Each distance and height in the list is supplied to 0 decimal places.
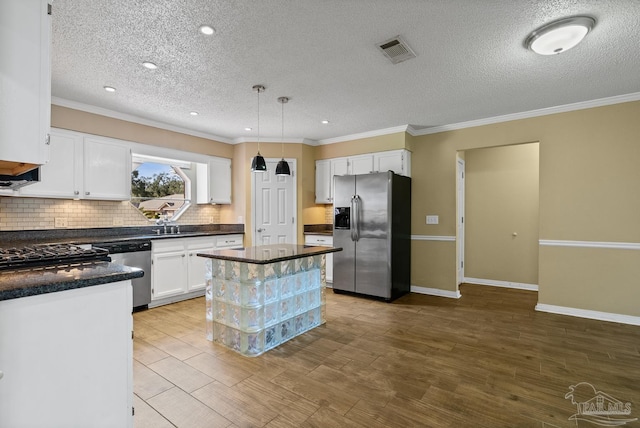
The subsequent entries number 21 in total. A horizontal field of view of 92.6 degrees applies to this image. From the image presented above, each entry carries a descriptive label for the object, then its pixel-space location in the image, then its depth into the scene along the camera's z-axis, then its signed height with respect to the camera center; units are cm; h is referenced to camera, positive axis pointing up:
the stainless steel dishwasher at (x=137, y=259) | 359 -53
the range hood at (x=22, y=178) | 163 +20
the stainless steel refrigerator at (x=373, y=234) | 434 -27
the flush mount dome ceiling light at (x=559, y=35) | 212 +132
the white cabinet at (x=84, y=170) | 350 +56
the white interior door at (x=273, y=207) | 528 +16
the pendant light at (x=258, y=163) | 330 +57
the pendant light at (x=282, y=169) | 347 +53
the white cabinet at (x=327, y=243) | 509 -46
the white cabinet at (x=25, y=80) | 118 +54
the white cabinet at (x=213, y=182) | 511 +57
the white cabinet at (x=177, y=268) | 402 -73
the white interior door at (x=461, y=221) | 527 -9
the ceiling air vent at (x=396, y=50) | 239 +136
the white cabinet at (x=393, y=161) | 475 +87
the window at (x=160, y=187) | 445 +45
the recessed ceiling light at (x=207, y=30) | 219 +136
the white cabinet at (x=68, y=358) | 113 -58
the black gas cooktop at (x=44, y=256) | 146 -21
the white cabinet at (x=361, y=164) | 503 +87
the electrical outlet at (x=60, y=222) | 369 -8
